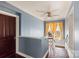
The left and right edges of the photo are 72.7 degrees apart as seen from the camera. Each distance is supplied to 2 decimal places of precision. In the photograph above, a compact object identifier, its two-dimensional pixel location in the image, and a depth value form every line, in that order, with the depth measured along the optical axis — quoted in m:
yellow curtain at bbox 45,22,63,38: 4.84
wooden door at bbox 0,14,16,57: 2.30
